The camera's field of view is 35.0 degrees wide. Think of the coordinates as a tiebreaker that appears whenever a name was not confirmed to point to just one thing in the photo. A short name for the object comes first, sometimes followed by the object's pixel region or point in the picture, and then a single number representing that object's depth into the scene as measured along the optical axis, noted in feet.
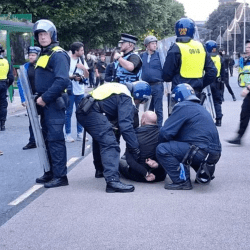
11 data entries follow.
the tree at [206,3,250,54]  278.67
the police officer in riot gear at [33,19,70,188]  14.49
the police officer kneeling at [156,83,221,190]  14.42
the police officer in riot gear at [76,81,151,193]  14.13
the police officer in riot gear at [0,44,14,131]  27.94
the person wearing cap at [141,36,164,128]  24.50
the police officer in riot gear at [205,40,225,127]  28.49
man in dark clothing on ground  15.11
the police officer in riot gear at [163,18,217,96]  17.80
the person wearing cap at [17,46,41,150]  22.13
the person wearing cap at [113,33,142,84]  17.62
